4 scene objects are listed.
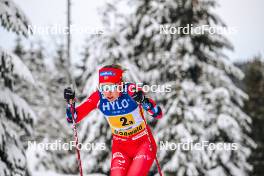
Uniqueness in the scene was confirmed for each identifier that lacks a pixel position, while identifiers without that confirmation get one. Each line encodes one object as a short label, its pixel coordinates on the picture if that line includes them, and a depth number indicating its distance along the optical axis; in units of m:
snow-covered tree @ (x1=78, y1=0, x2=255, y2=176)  27.00
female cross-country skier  10.65
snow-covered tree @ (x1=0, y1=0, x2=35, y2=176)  12.80
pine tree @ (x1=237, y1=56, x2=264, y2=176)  56.07
